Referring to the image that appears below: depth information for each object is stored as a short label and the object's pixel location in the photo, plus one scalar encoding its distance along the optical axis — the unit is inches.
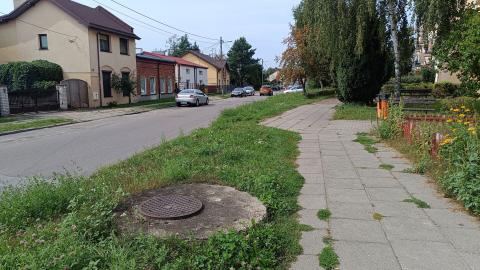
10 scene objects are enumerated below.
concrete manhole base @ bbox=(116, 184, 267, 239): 168.2
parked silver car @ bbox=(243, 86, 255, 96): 2249.0
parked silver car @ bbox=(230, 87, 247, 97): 2079.2
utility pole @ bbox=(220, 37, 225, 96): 2292.2
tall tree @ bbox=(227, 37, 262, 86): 3341.5
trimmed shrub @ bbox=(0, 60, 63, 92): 1005.8
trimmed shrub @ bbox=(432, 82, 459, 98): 856.9
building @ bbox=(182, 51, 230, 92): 2664.9
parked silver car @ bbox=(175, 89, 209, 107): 1262.3
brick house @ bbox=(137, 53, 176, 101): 1453.0
